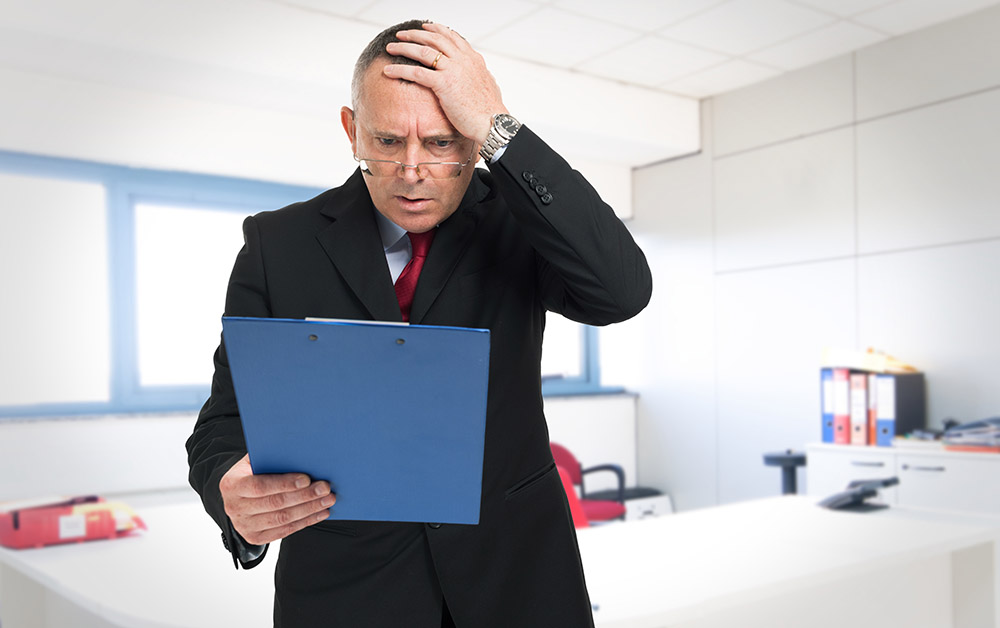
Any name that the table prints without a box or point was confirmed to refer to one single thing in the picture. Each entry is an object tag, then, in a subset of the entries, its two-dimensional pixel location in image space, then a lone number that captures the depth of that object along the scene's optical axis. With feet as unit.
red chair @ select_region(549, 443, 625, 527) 16.17
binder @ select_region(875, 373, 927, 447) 14.05
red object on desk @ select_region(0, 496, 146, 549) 7.38
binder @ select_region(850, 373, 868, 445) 14.57
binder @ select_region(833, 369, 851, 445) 14.83
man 3.30
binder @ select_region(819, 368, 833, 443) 15.05
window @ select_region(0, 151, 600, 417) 13.34
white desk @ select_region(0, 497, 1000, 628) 5.57
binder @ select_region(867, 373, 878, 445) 14.38
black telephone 9.27
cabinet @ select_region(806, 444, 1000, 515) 12.66
